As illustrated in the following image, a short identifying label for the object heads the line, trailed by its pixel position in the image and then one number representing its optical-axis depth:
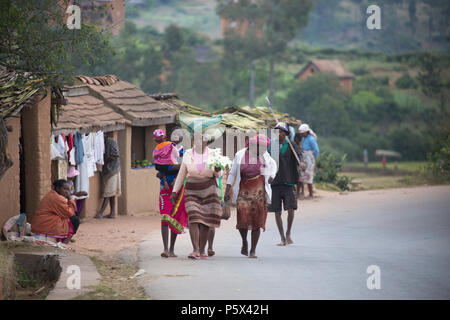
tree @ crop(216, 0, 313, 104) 66.00
